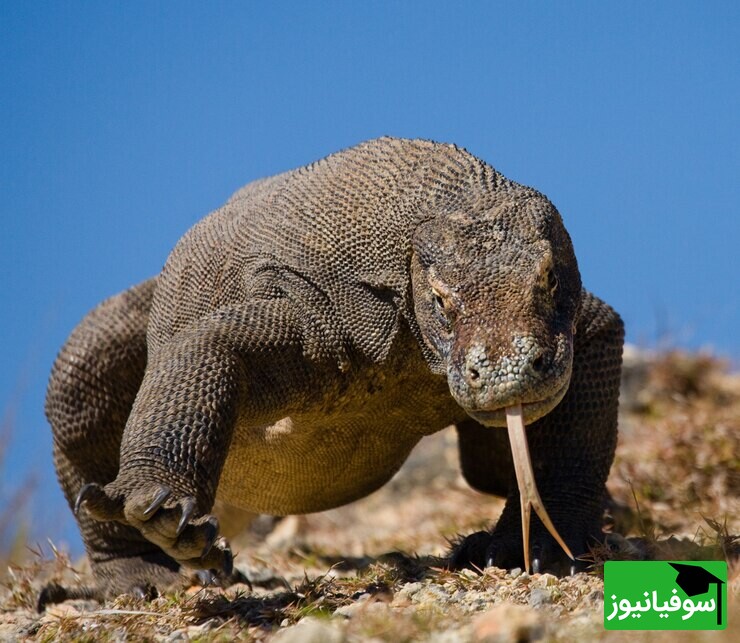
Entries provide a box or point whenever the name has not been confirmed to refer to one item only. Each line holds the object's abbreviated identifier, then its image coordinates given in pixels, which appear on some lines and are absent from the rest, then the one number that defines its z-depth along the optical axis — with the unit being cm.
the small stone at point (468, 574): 1073
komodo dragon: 943
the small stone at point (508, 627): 774
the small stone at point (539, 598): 942
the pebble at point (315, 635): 763
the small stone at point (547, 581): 1021
